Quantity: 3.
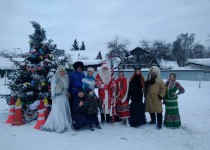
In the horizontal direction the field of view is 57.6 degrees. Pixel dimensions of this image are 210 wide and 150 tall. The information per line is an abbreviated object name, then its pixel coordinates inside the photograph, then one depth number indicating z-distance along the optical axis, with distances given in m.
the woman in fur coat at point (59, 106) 5.32
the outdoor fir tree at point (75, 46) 63.55
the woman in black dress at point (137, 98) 5.73
